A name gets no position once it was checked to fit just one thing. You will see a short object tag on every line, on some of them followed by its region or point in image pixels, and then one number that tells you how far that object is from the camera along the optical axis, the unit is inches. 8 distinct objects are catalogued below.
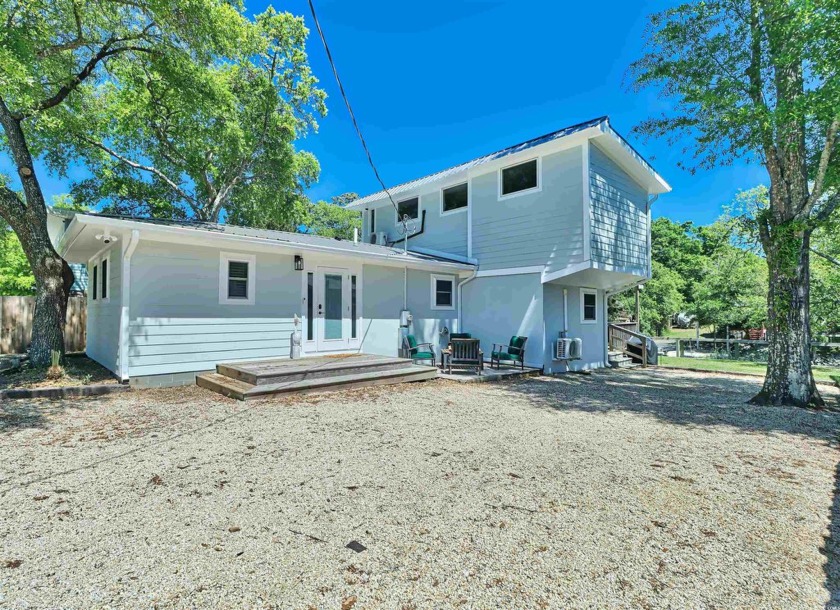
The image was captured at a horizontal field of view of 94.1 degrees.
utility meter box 399.9
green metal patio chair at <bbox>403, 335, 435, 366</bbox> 381.1
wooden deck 256.7
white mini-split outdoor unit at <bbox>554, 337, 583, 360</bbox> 394.9
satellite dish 502.0
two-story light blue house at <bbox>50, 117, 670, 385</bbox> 278.5
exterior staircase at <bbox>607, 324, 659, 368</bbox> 501.6
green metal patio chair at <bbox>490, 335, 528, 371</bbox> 373.7
